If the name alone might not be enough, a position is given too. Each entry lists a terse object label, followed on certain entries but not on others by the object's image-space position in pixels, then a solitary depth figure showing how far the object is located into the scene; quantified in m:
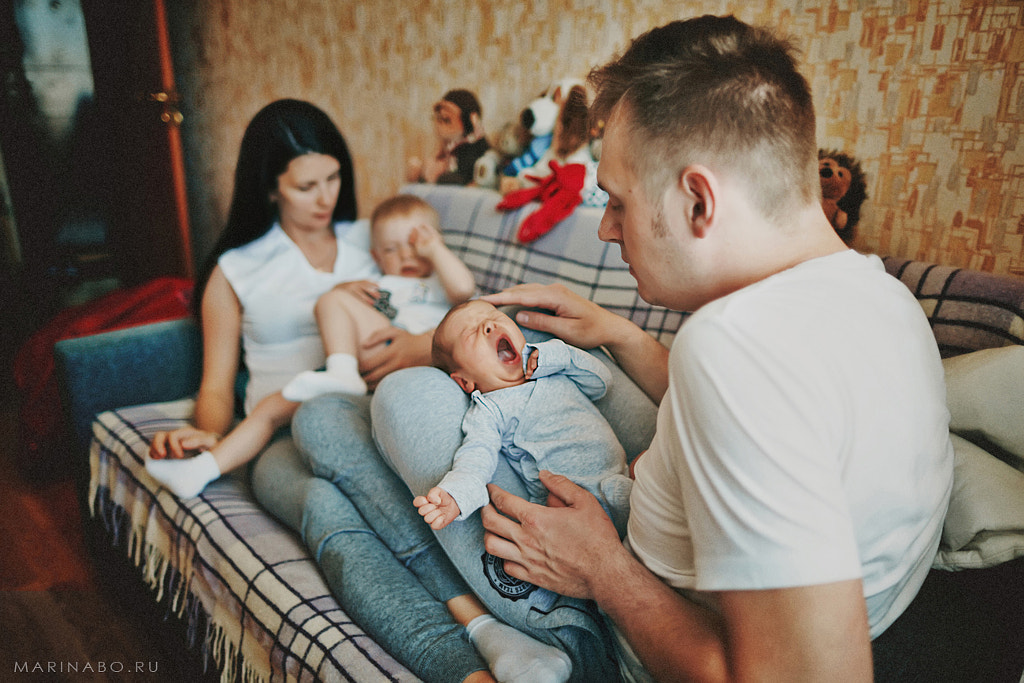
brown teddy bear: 1.26
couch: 1.01
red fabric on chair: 2.17
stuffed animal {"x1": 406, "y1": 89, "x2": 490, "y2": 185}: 2.10
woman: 1.46
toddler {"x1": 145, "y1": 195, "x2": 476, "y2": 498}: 1.43
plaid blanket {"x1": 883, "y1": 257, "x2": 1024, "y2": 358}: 0.99
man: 0.54
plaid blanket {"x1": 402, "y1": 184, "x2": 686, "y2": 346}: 1.45
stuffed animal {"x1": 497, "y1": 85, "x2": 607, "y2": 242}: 1.64
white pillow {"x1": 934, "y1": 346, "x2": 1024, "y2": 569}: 0.81
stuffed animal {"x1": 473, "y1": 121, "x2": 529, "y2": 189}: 1.97
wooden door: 3.08
